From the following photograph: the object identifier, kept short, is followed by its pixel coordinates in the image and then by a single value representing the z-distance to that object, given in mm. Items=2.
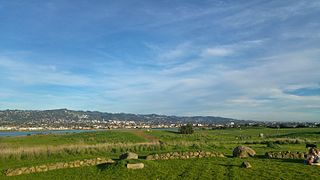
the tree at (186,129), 61535
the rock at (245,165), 16642
